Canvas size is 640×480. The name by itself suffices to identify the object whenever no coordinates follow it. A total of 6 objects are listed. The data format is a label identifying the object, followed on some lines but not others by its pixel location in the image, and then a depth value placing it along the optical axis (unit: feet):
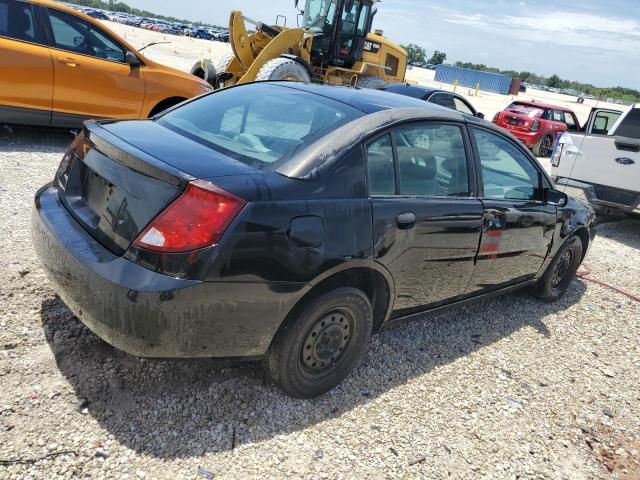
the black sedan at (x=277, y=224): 7.34
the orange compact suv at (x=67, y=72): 20.15
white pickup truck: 23.30
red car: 47.57
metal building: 185.47
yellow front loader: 36.83
